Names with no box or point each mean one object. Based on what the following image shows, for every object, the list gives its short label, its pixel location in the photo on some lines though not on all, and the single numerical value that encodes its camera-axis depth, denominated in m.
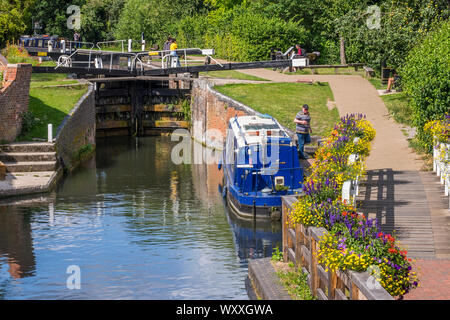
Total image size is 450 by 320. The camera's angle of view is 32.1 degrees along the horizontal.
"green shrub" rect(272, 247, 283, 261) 15.77
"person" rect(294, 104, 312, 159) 25.84
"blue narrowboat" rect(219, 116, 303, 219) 23.08
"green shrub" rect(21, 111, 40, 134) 31.09
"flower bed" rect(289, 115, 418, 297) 11.09
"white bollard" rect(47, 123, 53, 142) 29.22
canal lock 42.59
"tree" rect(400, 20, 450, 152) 22.80
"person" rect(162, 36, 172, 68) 45.20
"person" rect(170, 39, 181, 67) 43.06
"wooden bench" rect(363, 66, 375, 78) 43.56
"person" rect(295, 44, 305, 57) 47.78
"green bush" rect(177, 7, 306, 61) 50.22
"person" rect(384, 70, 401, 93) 38.66
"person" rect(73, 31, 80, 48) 64.23
